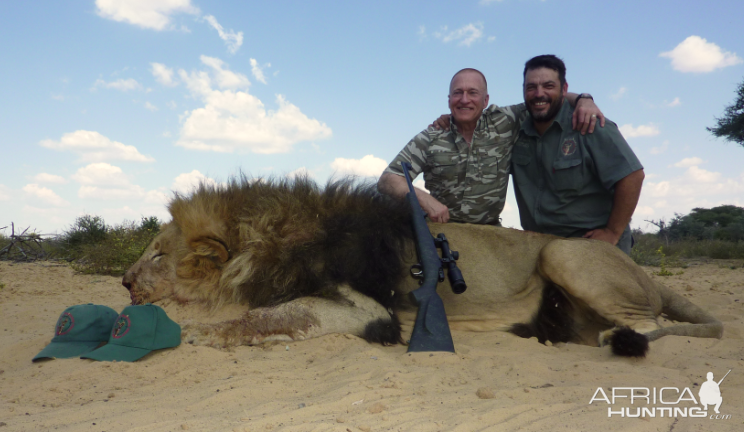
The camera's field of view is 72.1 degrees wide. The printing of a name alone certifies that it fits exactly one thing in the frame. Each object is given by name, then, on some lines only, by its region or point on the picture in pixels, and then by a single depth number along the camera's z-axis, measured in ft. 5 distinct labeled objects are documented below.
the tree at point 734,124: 42.27
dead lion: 10.75
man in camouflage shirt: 15.71
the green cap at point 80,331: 9.47
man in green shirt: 14.10
